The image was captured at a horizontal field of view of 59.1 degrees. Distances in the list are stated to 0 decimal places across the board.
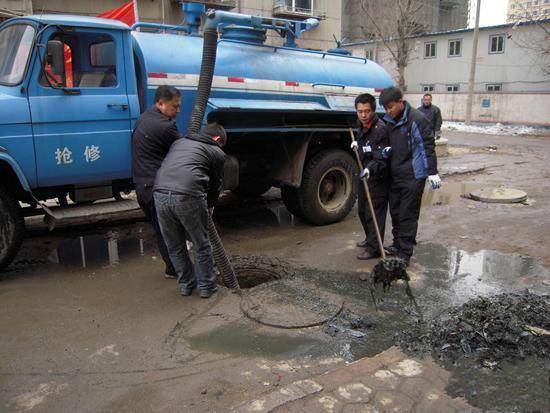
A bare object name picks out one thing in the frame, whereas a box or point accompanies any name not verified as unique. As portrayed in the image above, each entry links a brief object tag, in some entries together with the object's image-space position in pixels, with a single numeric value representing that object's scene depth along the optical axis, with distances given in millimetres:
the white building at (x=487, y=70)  26172
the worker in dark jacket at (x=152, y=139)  4383
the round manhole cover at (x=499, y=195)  7867
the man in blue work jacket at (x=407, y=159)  4895
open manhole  5031
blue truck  4617
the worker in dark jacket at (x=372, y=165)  5133
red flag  6461
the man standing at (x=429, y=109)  11867
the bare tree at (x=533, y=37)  25819
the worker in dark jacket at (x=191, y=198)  3959
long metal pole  24047
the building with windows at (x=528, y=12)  25519
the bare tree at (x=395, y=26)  28531
